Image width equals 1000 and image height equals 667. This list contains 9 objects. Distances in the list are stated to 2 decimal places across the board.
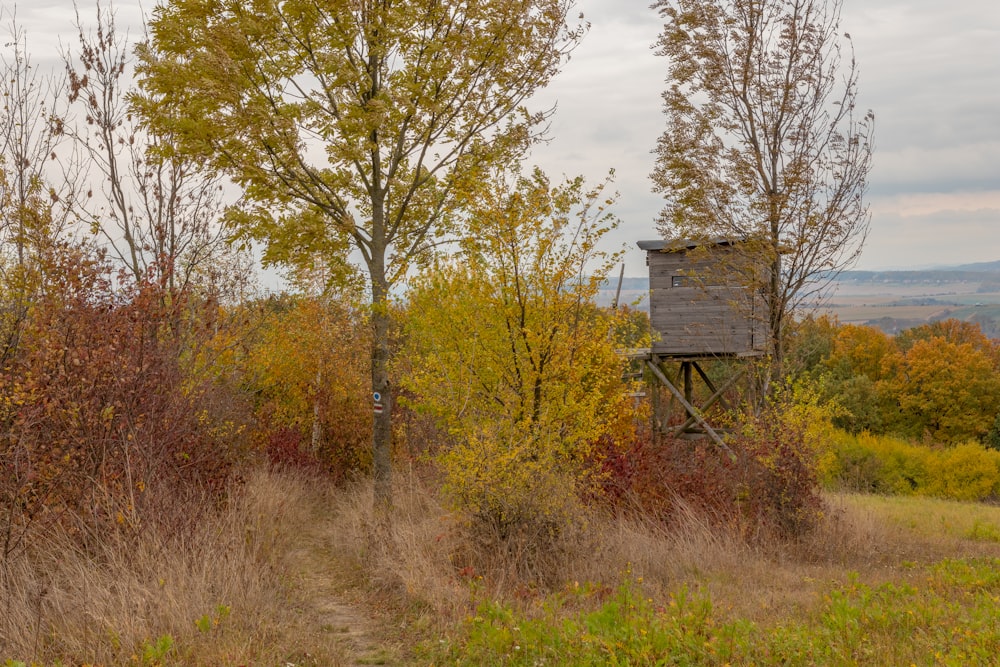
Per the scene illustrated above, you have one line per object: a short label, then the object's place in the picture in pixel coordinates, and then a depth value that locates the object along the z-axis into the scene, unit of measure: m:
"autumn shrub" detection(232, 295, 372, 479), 15.64
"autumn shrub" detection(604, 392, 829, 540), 11.00
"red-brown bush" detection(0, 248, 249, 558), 7.01
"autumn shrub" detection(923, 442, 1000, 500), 28.27
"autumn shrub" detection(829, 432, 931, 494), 28.94
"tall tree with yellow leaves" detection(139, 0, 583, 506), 11.73
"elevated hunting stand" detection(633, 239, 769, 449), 18.08
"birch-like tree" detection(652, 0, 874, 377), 13.45
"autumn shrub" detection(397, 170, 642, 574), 9.46
